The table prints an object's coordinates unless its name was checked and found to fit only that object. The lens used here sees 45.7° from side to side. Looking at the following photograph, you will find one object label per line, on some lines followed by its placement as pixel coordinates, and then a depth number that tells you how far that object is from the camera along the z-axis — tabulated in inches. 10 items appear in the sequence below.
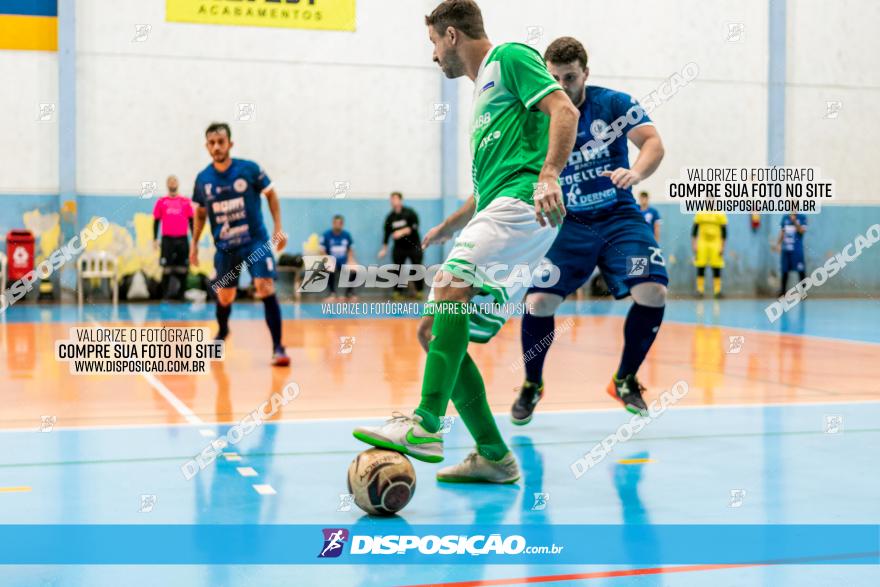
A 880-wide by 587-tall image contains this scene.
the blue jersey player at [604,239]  249.0
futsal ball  159.3
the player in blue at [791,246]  842.2
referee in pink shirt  705.0
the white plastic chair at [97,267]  721.6
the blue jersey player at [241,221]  374.0
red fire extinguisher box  719.7
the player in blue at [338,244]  779.8
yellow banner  758.2
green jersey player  161.8
